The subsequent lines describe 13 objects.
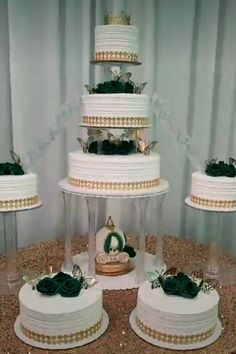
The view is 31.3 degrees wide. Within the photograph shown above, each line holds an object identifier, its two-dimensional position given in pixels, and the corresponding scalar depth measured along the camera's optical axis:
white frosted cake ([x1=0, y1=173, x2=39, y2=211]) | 1.60
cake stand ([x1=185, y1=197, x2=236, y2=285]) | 1.87
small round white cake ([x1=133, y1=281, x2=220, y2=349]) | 1.33
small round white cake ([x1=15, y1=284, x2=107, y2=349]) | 1.32
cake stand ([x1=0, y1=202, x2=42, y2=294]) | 1.81
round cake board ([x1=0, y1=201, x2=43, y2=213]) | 1.61
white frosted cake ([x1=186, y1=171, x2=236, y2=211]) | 1.72
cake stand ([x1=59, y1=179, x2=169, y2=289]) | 1.67
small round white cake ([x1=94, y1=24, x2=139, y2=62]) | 1.70
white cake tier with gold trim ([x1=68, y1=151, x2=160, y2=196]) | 1.60
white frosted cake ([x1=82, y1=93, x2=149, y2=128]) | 1.63
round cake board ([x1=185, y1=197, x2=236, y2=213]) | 1.73
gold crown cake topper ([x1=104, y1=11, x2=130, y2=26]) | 1.73
